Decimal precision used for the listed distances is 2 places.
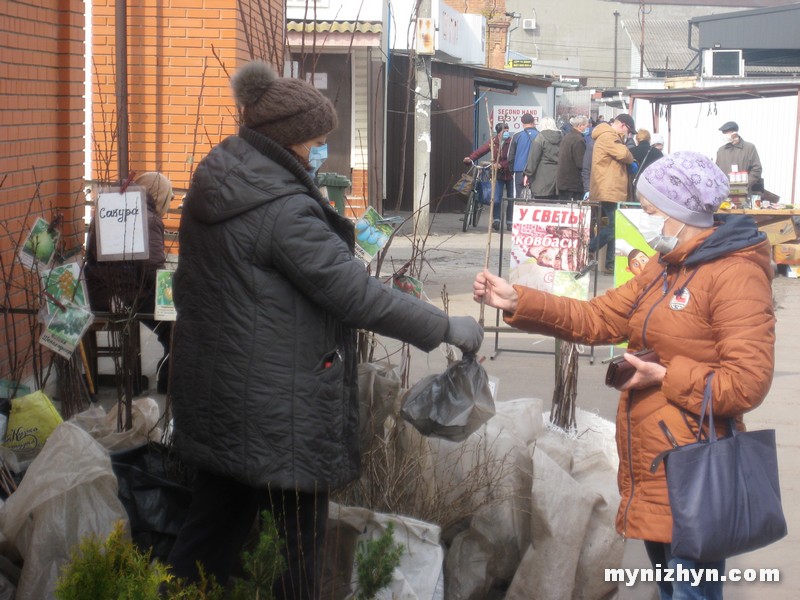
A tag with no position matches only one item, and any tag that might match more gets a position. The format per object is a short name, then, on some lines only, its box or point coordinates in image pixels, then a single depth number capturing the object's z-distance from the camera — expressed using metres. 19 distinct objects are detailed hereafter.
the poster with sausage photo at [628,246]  7.45
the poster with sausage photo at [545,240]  7.12
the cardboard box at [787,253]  13.10
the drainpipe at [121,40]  8.62
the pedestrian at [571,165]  14.26
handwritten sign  4.41
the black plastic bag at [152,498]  3.58
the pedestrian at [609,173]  12.55
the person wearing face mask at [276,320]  2.79
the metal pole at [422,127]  16.80
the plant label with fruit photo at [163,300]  4.40
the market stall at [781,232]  12.94
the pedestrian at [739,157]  14.69
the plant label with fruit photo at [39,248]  4.36
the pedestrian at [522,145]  17.06
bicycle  17.66
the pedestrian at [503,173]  17.34
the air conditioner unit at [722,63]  29.31
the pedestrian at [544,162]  15.30
